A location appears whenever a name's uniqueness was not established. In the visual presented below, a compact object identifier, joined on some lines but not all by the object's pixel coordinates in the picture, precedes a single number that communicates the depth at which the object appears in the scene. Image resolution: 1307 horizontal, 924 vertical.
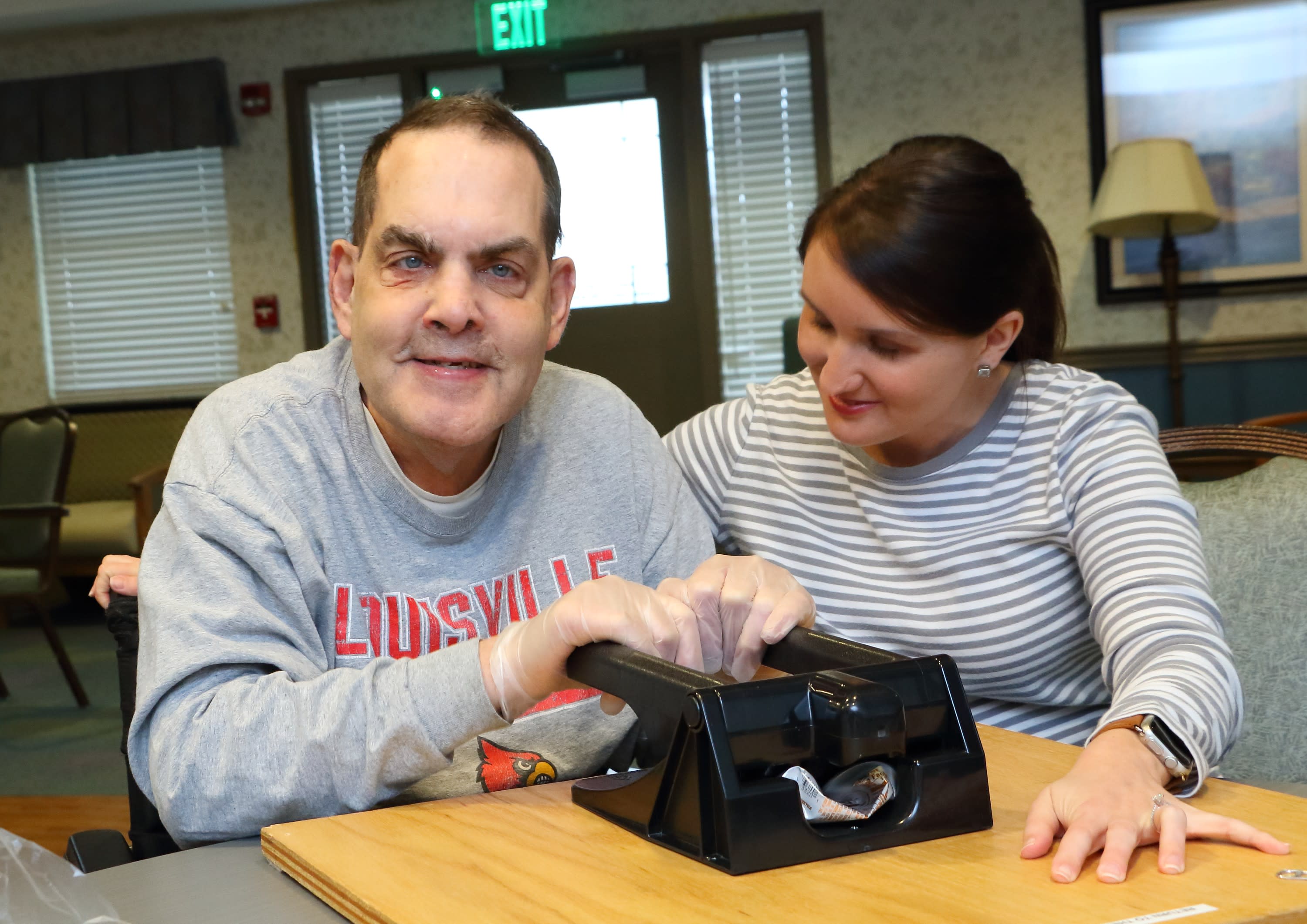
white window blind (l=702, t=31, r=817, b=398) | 5.78
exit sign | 5.80
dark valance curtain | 6.17
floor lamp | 4.71
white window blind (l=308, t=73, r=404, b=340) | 6.10
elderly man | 0.94
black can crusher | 0.73
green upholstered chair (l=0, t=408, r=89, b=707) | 4.21
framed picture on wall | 5.21
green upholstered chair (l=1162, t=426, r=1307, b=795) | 1.39
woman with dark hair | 1.26
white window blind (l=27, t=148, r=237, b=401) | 6.42
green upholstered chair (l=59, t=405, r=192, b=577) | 6.41
